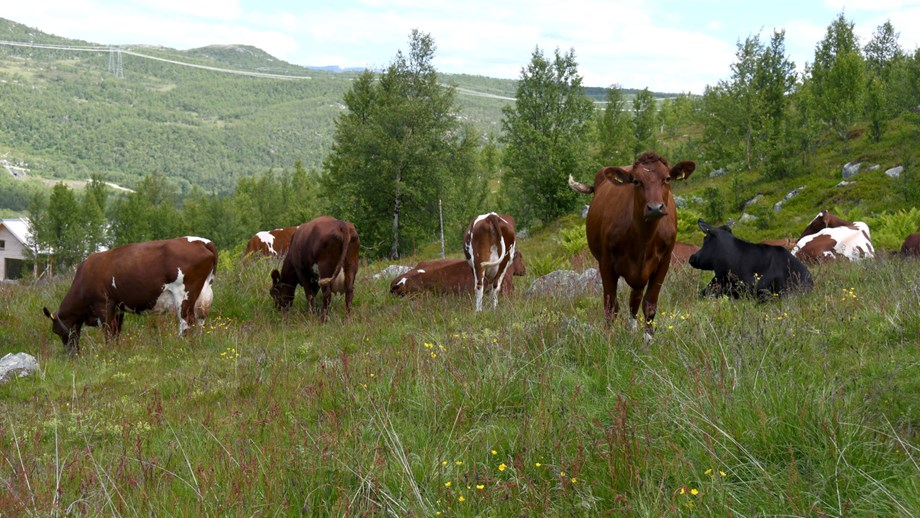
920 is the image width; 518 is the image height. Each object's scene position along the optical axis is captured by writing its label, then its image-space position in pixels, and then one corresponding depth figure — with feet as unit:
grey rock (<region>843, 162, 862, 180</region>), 130.62
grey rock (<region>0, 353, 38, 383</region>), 27.86
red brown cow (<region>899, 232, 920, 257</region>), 45.15
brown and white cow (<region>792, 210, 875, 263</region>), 45.73
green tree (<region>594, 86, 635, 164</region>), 201.26
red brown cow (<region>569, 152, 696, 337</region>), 21.93
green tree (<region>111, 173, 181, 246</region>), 336.49
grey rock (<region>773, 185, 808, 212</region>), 123.40
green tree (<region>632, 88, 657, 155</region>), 219.20
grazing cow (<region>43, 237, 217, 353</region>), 37.01
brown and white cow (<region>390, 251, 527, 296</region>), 44.30
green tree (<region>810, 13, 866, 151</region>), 147.43
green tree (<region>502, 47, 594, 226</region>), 164.66
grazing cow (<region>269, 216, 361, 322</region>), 40.60
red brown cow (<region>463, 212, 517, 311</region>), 39.91
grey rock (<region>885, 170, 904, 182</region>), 120.51
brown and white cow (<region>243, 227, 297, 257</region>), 81.97
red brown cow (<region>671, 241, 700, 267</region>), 50.65
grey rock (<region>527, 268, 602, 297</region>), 36.16
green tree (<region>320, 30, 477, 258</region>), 149.18
